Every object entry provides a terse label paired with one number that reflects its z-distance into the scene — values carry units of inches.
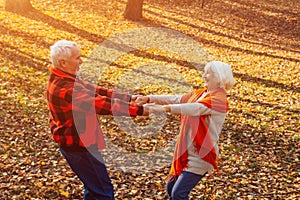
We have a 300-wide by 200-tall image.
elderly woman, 173.3
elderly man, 161.0
